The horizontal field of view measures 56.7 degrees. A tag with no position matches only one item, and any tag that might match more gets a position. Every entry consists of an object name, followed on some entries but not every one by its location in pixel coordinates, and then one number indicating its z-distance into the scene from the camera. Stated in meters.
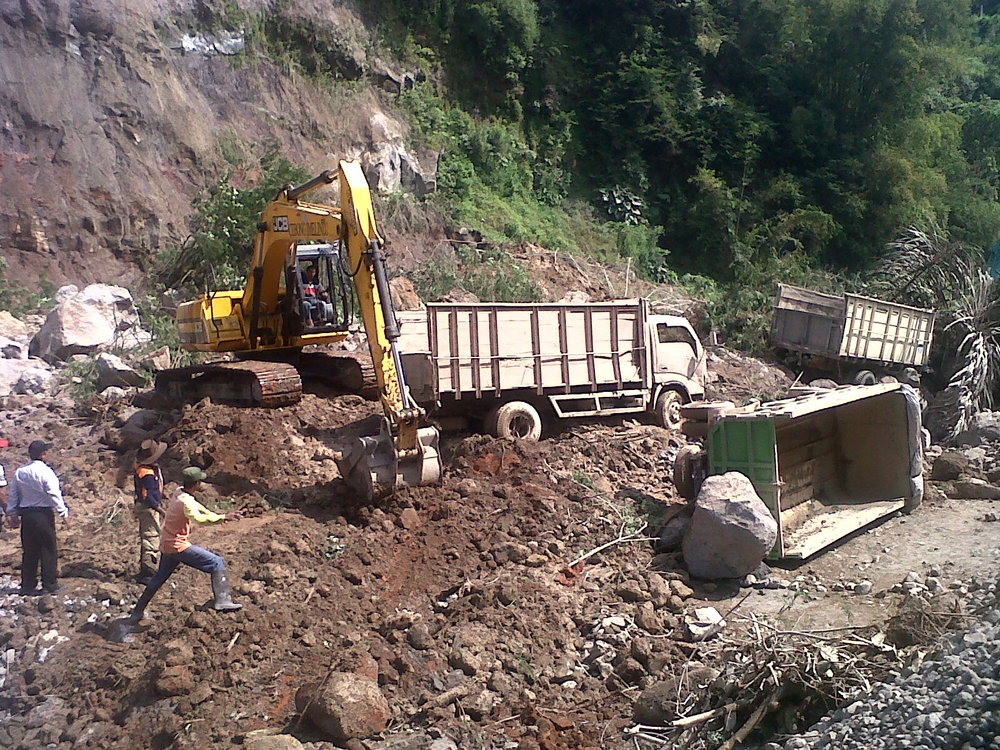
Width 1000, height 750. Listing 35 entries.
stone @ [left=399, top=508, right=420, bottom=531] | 8.80
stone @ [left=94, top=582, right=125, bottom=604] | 7.87
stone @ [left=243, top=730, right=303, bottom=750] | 5.37
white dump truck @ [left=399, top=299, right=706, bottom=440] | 11.08
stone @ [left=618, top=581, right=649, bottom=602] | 7.22
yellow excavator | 9.21
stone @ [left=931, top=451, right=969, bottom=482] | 11.02
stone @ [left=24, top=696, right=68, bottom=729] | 6.06
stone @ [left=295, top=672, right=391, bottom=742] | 5.53
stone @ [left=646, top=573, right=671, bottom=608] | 7.17
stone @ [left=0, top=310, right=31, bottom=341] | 16.19
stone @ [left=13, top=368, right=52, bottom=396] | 14.07
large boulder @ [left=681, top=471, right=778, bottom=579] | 7.45
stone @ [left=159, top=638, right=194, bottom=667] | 6.34
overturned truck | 8.14
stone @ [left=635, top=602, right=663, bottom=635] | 6.80
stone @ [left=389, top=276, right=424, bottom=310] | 18.52
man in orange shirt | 7.08
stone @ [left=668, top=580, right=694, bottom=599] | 7.34
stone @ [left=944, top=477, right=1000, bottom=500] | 10.20
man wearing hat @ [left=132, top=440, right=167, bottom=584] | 8.20
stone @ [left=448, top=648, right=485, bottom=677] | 6.26
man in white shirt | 7.88
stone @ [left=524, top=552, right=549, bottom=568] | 7.91
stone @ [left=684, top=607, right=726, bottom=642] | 6.60
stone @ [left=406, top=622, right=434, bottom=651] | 6.56
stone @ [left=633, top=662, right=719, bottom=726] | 5.44
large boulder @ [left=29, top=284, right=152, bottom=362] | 15.27
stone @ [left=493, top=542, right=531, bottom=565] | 8.02
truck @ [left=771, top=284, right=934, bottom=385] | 17.89
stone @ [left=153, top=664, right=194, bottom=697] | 6.08
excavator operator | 12.19
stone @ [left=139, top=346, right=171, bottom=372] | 14.99
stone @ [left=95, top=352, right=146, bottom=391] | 14.07
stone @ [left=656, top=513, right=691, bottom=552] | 8.17
